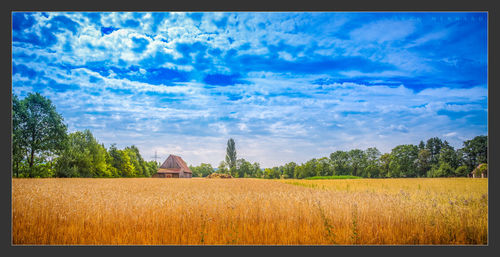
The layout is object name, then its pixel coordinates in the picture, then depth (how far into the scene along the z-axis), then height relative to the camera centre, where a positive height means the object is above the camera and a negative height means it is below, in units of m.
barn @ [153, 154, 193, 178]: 39.16 -4.54
